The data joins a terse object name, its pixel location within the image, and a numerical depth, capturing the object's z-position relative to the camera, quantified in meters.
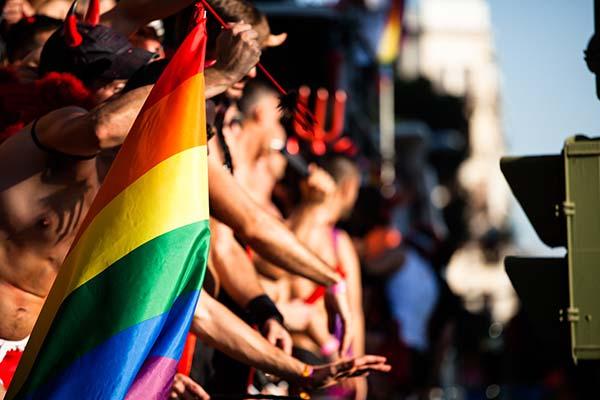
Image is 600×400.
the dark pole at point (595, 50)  10.11
